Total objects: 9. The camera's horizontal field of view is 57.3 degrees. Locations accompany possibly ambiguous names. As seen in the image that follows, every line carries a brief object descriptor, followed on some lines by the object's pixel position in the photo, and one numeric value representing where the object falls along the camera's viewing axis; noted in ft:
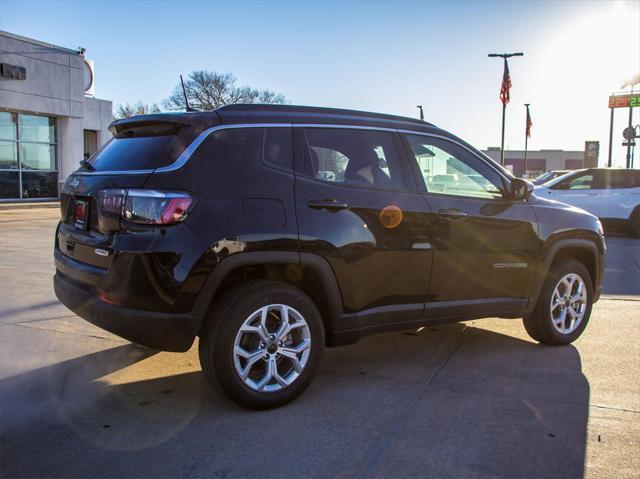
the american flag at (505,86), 87.10
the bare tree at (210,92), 159.74
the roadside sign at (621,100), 133.46
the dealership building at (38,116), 66.33
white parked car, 47.47
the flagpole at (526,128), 142.00
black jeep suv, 11.07
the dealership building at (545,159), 301.63
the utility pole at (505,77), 86.94
